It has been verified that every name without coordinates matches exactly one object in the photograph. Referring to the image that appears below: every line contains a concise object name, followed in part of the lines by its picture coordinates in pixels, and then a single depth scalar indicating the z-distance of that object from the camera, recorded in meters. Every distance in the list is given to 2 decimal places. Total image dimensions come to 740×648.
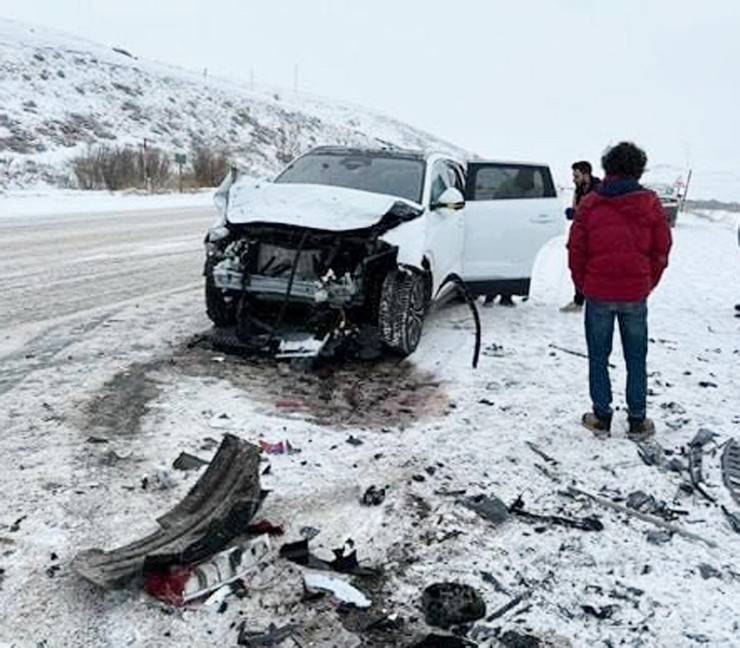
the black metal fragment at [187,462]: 4.11
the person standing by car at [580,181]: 8.98
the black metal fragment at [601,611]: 3.06
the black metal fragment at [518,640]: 2.85
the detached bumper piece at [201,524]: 3.08
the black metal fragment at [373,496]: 3.87
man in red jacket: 4.73
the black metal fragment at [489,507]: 3.79
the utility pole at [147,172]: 28.78
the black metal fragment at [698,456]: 4.28
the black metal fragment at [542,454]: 4.57
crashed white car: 6.08
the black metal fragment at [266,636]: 2.80
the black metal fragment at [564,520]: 3.76
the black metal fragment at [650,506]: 3.95
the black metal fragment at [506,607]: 3.02
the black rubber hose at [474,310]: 6.48
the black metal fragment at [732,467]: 4.29
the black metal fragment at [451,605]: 2.97
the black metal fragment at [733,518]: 3.83
